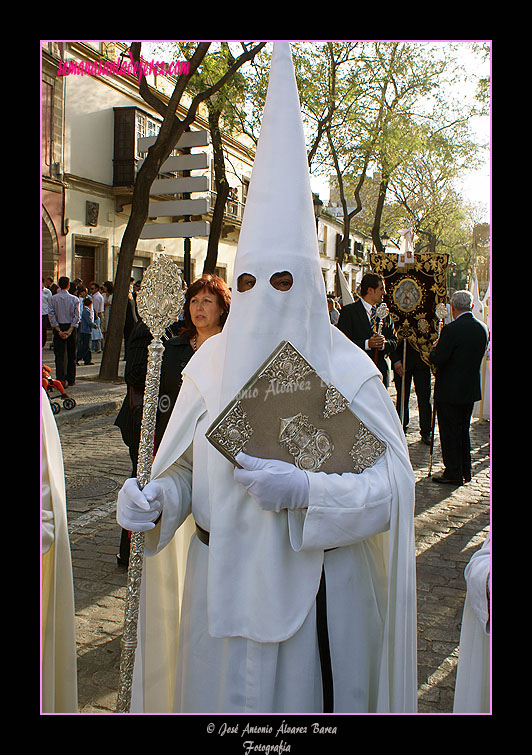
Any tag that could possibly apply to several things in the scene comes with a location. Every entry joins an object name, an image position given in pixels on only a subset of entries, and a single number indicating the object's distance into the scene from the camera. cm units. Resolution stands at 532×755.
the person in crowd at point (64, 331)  1223
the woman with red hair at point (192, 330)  371
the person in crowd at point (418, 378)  903
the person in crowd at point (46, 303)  1388
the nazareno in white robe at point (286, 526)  196
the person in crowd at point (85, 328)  1564
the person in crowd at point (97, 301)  1812
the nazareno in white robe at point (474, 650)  175
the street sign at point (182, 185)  832
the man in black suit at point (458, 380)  708
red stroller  976
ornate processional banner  795
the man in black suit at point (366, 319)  731
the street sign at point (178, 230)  841
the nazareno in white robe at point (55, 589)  228
